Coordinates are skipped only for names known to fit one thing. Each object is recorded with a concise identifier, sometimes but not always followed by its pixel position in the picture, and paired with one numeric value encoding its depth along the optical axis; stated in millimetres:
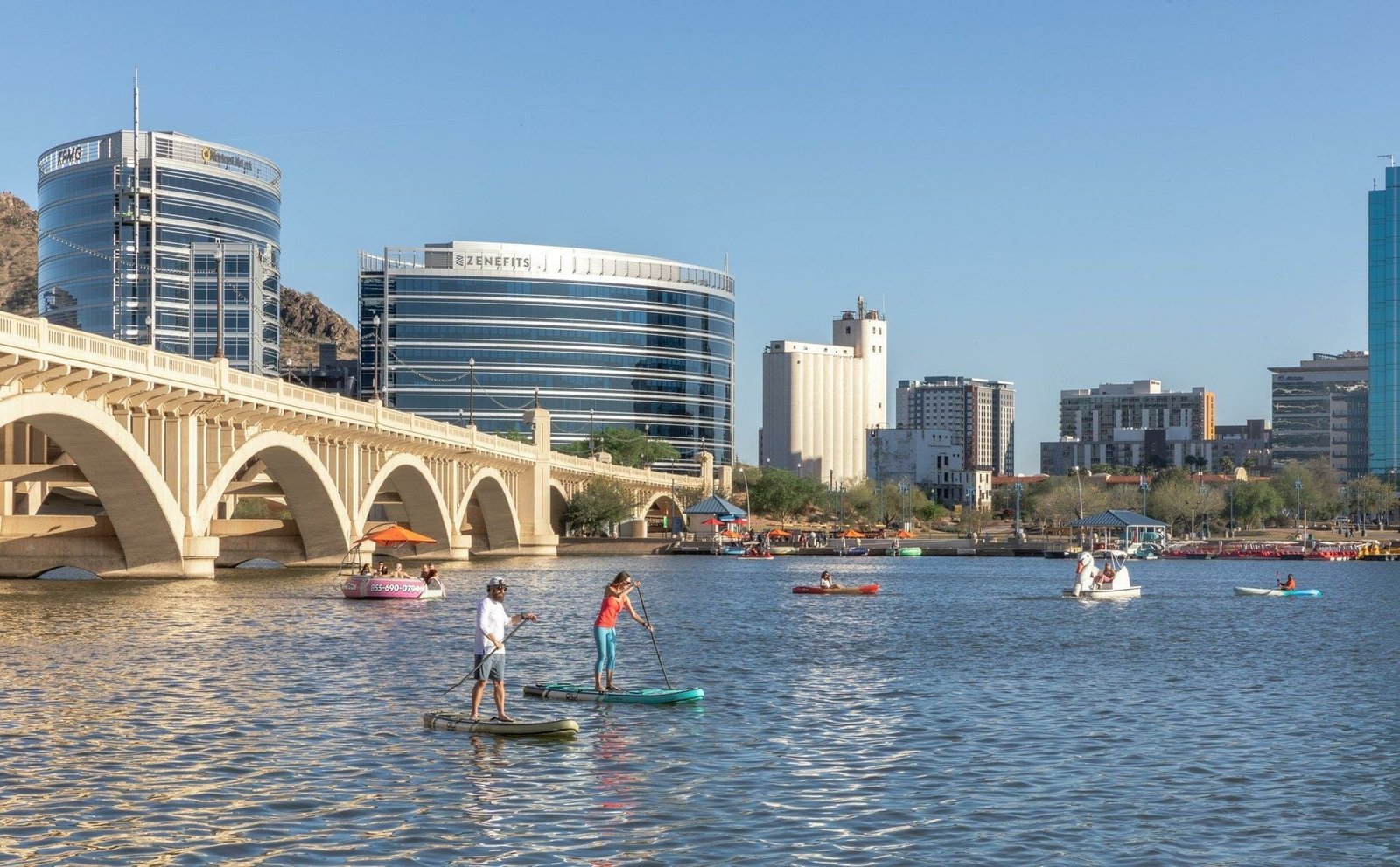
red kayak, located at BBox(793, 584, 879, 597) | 82188
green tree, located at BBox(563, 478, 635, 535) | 161125
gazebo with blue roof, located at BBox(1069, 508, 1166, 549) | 153500
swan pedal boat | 79938
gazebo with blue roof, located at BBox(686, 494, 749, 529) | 157375
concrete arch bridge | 61969
